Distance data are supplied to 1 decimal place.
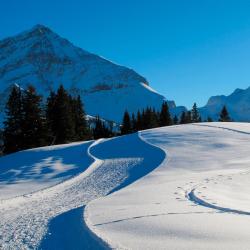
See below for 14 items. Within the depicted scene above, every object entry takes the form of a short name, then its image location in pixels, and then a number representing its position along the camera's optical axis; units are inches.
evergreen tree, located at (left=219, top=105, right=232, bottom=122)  2674.5
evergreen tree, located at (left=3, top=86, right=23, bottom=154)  1466.2
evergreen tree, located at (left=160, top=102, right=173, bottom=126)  2393.3
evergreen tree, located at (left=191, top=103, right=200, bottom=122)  3108.8
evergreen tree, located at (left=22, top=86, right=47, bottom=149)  1463.6
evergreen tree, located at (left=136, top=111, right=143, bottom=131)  2319.3
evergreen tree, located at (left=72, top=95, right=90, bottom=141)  1840.4
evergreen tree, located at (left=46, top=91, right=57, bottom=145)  1564.4
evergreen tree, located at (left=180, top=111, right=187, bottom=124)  2846.5
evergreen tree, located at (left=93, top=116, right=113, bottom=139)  2437.9
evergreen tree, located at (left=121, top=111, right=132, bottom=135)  2353.8
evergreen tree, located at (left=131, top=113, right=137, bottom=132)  2364.1
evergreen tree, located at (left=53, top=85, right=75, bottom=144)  1627.5
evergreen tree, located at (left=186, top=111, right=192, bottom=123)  2908.6
